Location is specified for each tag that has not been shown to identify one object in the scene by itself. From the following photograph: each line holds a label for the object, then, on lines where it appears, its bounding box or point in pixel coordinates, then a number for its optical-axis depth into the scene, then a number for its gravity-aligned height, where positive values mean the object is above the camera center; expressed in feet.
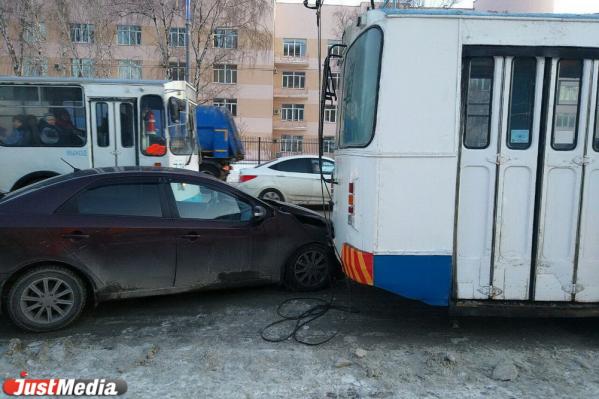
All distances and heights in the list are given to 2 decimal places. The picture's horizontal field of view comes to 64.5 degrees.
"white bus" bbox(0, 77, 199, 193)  30.91 +0.65
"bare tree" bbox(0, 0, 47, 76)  77.20 +16.80
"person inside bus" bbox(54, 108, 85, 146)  31.27 +0.32
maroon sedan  14.40 -3.48
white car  40.60 -3.60
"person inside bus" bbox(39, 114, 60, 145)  31.19 +0.23
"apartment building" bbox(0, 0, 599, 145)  81.20 +16.31
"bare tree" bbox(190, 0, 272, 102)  89.45 +21.23
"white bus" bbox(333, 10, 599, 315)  12.53 -0.53
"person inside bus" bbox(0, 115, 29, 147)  31.01 -0.06
